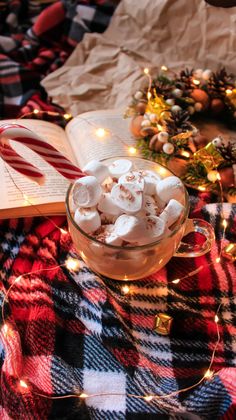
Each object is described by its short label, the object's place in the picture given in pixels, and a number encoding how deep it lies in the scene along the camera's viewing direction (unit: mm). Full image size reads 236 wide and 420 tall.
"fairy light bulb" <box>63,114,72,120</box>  970
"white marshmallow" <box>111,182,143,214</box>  566
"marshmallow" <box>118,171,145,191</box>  589
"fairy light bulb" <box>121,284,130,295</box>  681
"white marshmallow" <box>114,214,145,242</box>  553
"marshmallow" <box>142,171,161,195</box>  619
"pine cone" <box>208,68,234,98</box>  918
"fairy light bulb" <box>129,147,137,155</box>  879
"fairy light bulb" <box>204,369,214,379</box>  591
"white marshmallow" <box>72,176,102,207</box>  576
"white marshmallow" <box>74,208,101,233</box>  581
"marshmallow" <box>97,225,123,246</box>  565
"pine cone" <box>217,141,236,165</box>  782
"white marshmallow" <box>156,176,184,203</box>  608
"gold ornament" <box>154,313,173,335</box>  636
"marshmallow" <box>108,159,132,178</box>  640
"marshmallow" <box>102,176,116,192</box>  635
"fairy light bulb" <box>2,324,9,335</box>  635
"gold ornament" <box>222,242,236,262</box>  709
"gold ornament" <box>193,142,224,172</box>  778
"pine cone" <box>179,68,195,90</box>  927
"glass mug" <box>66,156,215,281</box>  570
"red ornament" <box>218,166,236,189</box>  788
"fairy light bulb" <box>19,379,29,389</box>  582
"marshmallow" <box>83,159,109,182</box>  632
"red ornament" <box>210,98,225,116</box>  908
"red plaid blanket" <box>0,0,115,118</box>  1101
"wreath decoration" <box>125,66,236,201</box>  790
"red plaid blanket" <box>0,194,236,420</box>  566
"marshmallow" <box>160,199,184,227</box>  591
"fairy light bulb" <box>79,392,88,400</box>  571
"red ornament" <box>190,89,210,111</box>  902
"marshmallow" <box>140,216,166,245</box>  567
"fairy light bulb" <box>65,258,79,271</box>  714
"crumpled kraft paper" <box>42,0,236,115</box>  1012
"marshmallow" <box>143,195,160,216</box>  592
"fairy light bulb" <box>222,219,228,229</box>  741
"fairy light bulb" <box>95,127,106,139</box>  904
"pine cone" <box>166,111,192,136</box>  832
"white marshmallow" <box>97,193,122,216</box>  593
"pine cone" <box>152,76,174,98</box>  927
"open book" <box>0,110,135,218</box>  745
